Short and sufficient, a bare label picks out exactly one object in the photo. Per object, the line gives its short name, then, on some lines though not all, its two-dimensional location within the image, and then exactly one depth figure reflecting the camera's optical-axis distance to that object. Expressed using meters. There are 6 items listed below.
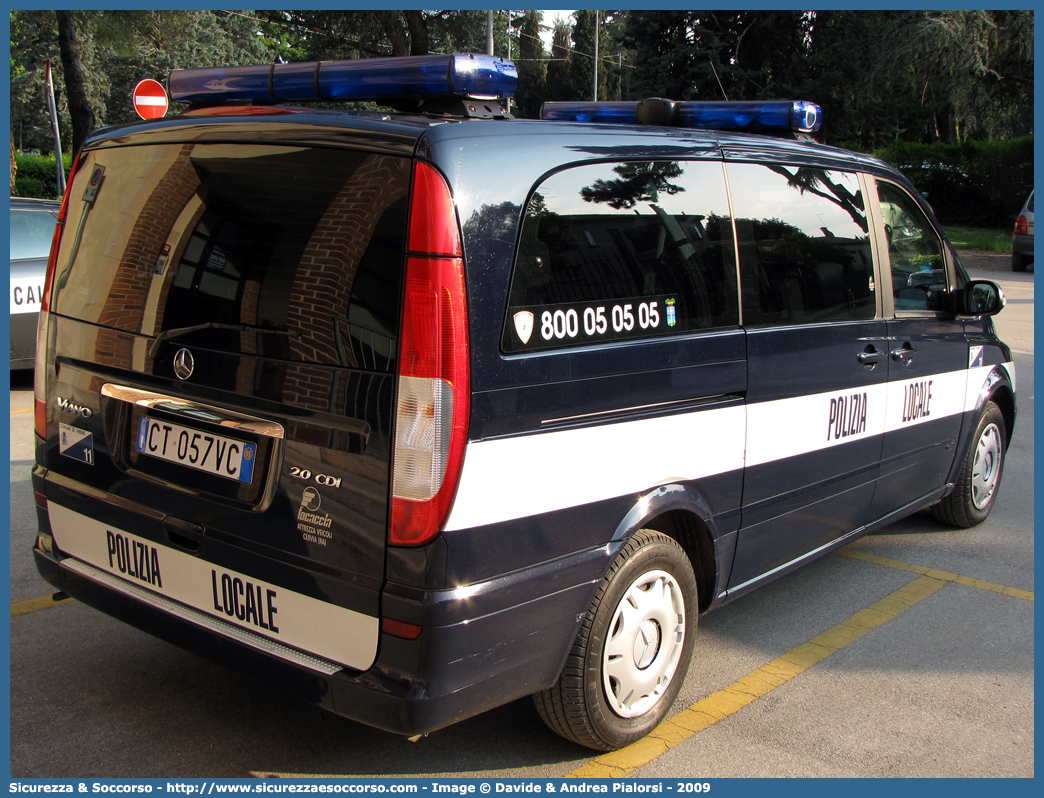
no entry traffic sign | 8.85
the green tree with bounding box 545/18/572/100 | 79.00
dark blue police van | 2.35
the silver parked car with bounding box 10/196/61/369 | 8.16
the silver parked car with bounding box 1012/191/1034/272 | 19.28
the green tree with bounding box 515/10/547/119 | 76.69
